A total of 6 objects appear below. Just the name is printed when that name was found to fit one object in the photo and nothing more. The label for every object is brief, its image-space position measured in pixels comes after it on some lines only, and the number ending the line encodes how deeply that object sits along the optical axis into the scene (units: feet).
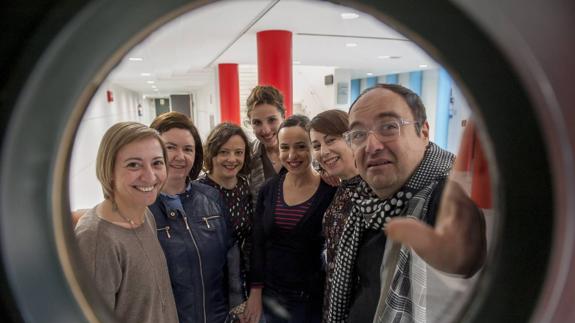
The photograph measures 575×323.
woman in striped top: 4.55
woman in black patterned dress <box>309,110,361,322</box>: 4.00
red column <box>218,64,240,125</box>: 22.50
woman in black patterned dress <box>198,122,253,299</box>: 4.93
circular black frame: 1.11
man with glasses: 2.71
